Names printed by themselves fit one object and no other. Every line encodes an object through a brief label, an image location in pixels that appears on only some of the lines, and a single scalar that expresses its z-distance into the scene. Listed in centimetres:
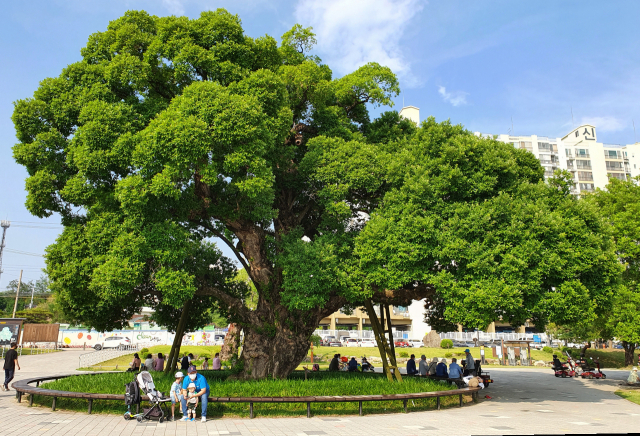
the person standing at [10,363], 1369
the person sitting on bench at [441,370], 1748
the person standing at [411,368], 1905
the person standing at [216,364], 2136
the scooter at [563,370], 2450
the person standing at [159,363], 1894
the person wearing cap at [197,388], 999
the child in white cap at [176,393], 1003
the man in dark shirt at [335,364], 2131
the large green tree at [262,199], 1227
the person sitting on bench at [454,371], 1606
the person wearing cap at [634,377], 1964
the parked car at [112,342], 4278
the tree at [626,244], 1730
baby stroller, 965
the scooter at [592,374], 2364
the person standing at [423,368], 1799
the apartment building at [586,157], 7800
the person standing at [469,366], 1750
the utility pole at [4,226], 5903
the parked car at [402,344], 4834
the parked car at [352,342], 4888
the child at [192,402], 998
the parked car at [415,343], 4960
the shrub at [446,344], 4425
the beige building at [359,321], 7131
